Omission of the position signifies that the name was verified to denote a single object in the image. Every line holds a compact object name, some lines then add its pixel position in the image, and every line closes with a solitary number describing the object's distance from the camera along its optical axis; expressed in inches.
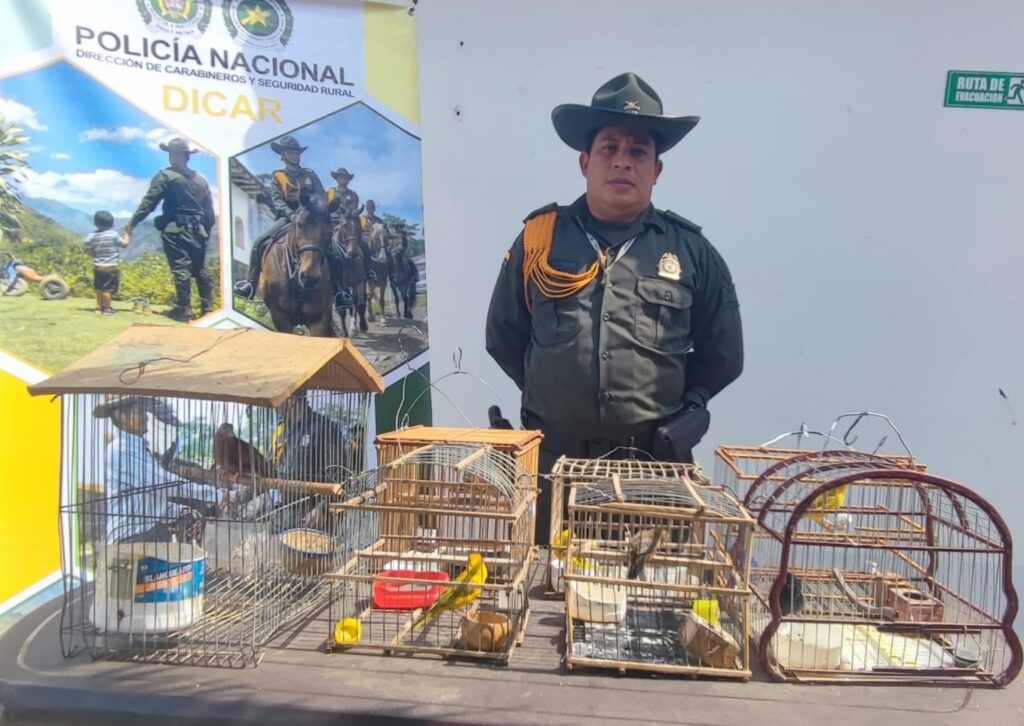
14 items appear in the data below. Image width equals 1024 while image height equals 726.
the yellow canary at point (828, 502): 62.4
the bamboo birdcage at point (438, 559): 56.5
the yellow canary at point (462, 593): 58.6
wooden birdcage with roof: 54.3
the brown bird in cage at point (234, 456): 61.0
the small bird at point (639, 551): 55.9
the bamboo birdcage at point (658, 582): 53.1
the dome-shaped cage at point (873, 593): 53.1
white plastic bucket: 54.2
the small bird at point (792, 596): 58.7
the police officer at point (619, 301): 84.6
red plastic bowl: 63.2
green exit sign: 109.3
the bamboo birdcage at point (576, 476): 65.0
